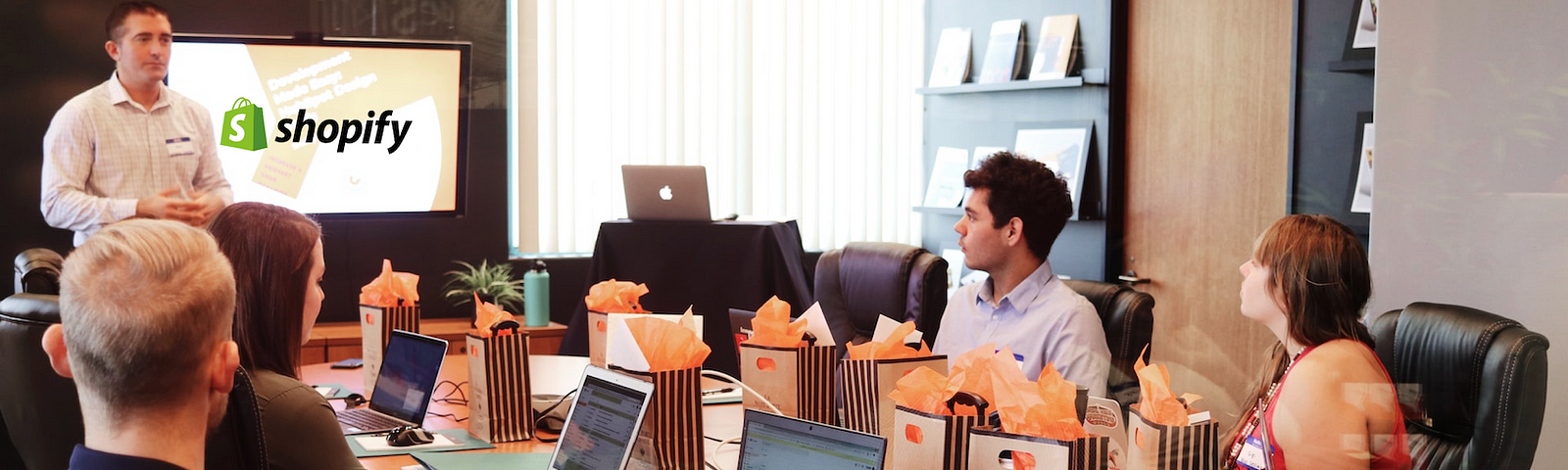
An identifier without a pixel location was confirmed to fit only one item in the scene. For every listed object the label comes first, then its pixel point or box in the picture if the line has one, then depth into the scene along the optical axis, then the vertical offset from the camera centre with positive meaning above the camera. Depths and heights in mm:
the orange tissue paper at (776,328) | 2092 -259
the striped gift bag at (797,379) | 2072 -341
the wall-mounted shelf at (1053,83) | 4684 +366
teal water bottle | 4594 -459
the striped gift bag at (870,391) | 1886 -329
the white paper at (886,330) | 1985 -247
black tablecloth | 4129 -304
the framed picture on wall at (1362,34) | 3554 +421
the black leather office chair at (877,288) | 3125 -287
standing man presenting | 4051 +86
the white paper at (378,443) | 2268 -501
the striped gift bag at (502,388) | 2326 -404
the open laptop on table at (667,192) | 4211 -57
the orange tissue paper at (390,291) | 2795 -265
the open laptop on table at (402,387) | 2456 -435
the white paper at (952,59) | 5263 +507
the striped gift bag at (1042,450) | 1446 -324
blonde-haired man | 1300 -179
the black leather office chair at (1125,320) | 2586 -300
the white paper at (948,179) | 5379 -10
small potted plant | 4734 -429
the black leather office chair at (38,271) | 3281 -278
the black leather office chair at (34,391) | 2049 -381
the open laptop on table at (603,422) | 1847 -379
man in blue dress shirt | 2746 -173
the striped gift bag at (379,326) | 2768 -345
